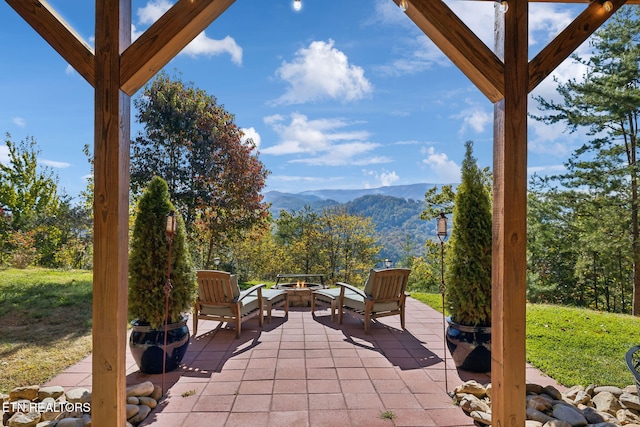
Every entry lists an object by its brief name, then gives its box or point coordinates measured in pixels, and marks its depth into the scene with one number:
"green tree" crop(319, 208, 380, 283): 15.88
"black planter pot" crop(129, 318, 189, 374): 3.20
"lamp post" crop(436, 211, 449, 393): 3.33
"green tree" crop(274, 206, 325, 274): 15.60
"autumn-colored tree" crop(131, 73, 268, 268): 9.20
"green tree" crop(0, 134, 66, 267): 12.05
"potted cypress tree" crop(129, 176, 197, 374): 3.21
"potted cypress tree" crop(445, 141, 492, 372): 3.27
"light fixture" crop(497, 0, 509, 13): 2.20
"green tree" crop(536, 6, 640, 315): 9.89
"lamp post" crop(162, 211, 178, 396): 3.08
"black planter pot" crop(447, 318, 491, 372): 3.24
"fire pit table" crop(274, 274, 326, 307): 6.12
